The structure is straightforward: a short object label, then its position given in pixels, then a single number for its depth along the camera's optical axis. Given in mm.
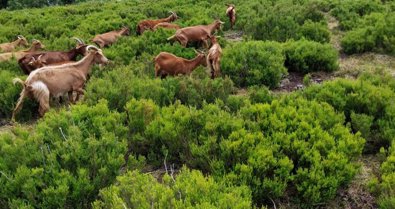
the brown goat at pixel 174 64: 9120
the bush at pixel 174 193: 4258
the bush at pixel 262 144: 5227
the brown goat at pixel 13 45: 12500
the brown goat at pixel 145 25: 14352
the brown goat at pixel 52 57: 9844
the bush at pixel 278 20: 12359
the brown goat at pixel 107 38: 12677
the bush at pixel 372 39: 10838
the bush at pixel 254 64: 9141
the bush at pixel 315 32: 11781
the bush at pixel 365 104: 6488
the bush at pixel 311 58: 9938
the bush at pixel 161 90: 7676
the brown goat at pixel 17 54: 10601
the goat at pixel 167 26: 13188
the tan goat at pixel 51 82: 7844
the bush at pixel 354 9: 13827
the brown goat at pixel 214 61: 9234
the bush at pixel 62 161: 4918
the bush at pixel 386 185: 4715
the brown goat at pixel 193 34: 11750
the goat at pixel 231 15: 15117
